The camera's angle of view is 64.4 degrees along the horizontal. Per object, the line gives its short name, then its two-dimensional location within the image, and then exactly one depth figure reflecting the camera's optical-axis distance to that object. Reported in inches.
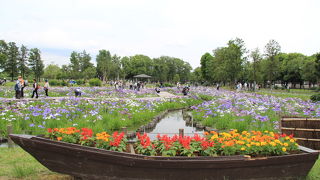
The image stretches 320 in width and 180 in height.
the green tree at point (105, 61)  3005.9
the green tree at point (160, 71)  3722.9
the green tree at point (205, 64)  3026.8
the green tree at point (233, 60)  1587.0
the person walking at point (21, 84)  682.5
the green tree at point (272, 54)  1499.8
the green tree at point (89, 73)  2796.0
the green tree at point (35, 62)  2719.0
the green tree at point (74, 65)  2822.3
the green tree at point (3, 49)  2399.5
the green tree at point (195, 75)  4426.7
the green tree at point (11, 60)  2422.5
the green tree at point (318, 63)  1418.1
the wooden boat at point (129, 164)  165.6
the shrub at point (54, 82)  1640.6
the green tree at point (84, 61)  3082.2
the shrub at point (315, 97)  757.4
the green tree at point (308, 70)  1828.1
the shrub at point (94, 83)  1628.3
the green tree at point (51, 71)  3784.5
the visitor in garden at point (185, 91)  1106.1
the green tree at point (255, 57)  1690.9
